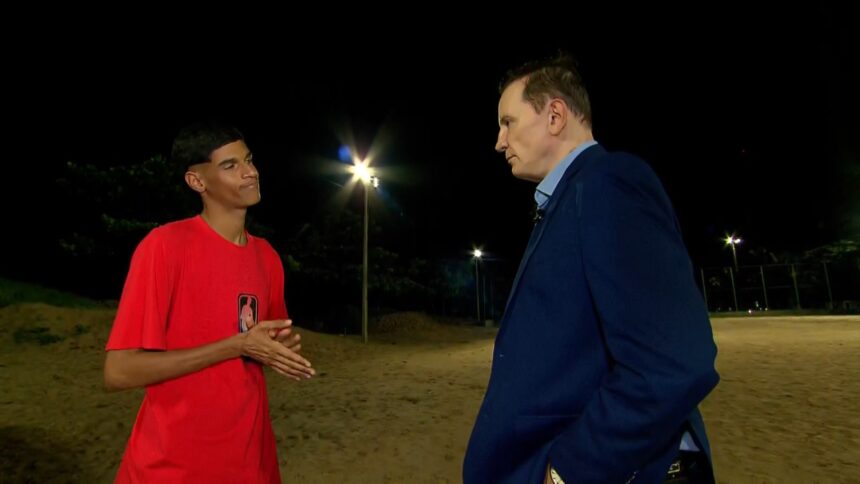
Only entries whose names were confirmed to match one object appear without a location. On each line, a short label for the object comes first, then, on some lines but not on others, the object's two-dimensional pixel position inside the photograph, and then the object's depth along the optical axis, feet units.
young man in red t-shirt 5.83
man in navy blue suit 3.44
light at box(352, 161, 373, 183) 52.65
